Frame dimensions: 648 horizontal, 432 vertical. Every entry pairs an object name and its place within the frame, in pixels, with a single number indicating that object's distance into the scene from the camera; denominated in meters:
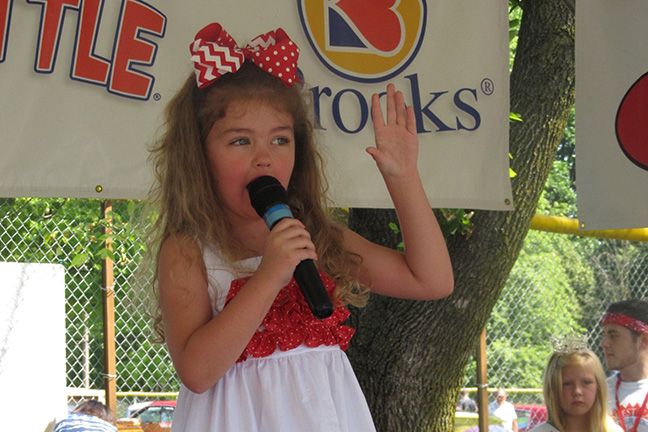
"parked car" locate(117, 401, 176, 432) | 5.45
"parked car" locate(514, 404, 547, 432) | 7.12
